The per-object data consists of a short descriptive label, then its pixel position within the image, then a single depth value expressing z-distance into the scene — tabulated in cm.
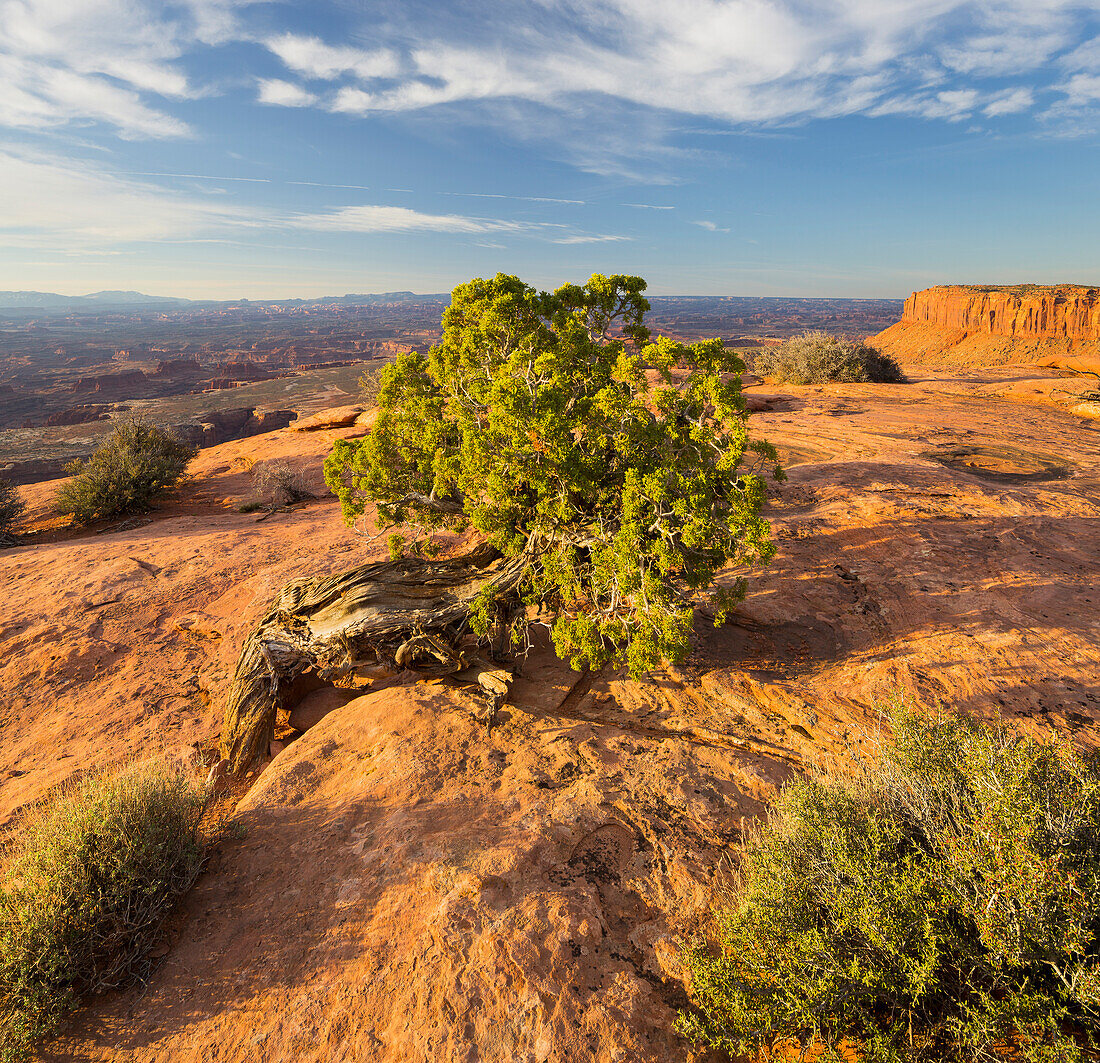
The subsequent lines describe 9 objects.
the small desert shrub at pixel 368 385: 2377
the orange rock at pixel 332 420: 2464
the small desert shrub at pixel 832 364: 2623
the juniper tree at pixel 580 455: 580
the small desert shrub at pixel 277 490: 1616
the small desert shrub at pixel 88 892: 336
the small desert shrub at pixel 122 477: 1593
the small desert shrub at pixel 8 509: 1514
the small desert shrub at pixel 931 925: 266
